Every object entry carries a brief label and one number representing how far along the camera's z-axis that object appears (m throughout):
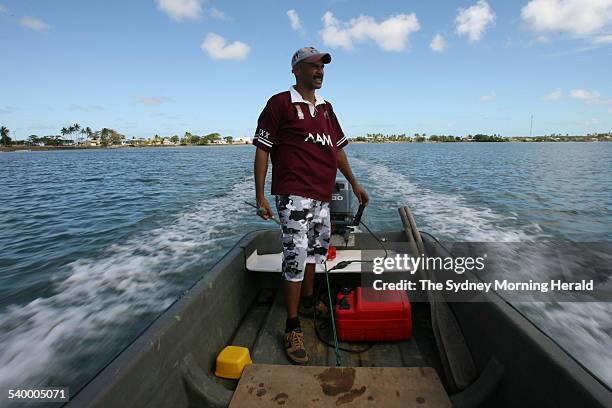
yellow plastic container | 2.07
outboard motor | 4.00
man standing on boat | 2.21
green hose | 2.28
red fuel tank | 2.43
